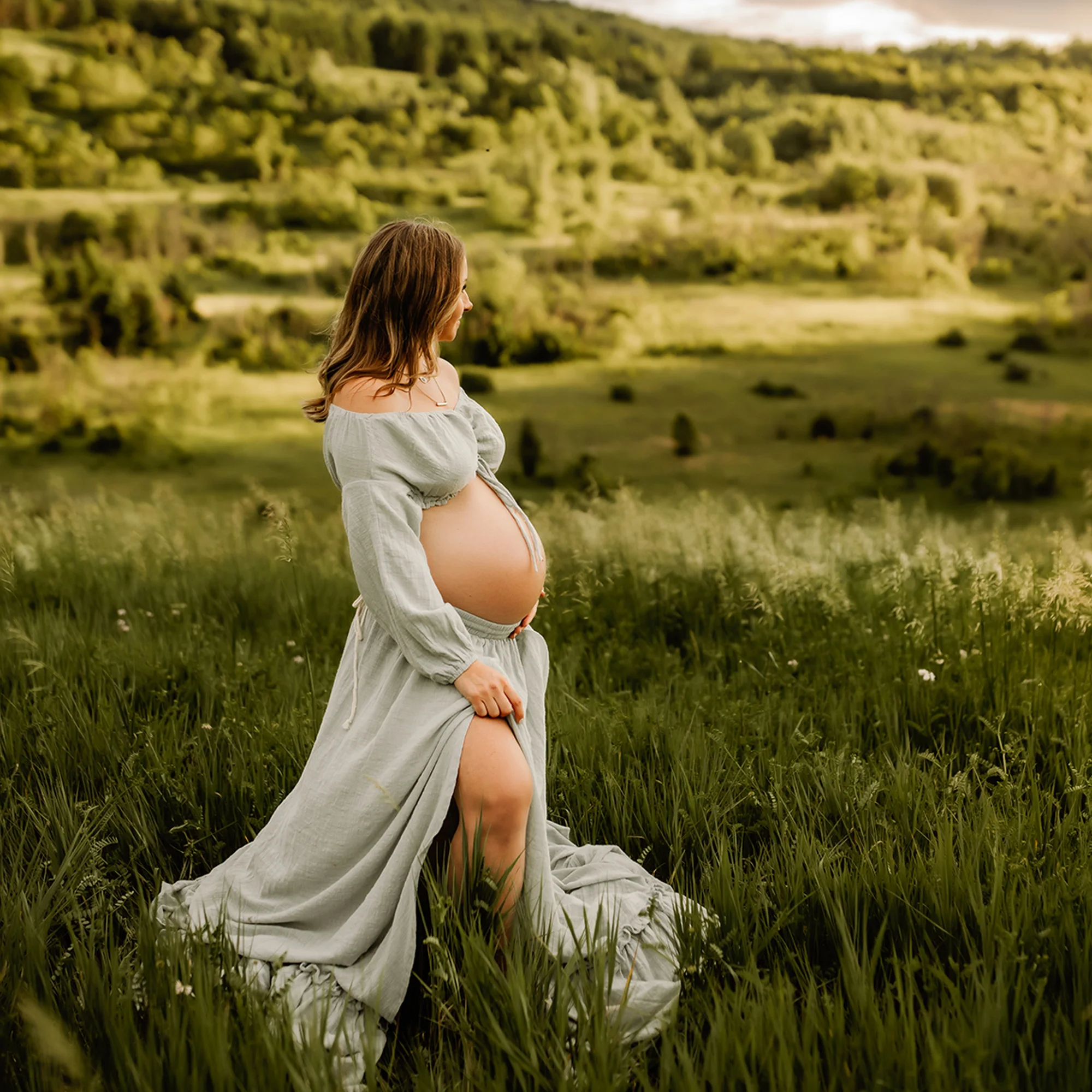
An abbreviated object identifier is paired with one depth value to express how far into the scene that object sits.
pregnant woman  2.04
